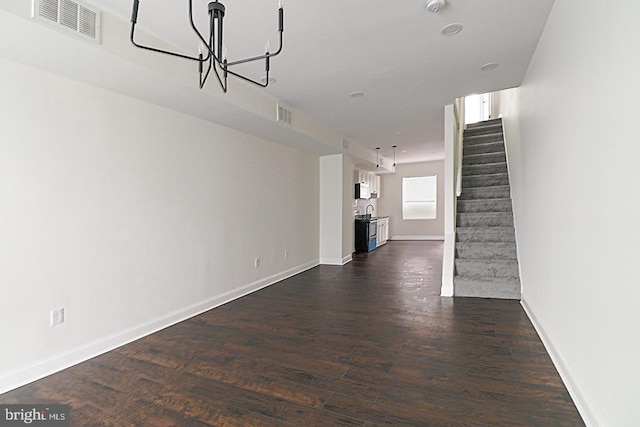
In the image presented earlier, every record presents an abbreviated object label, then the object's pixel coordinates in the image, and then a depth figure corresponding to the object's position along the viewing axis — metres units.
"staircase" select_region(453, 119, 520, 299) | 4.27
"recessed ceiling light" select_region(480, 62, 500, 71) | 3.31
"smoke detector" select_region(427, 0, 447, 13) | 2.26
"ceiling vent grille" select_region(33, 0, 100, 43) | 1.91
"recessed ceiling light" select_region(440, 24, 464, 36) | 2.59
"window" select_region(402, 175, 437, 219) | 10.84
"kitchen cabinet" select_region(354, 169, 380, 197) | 8.97
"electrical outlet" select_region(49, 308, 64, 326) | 2.50
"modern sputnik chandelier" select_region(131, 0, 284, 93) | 1.49
